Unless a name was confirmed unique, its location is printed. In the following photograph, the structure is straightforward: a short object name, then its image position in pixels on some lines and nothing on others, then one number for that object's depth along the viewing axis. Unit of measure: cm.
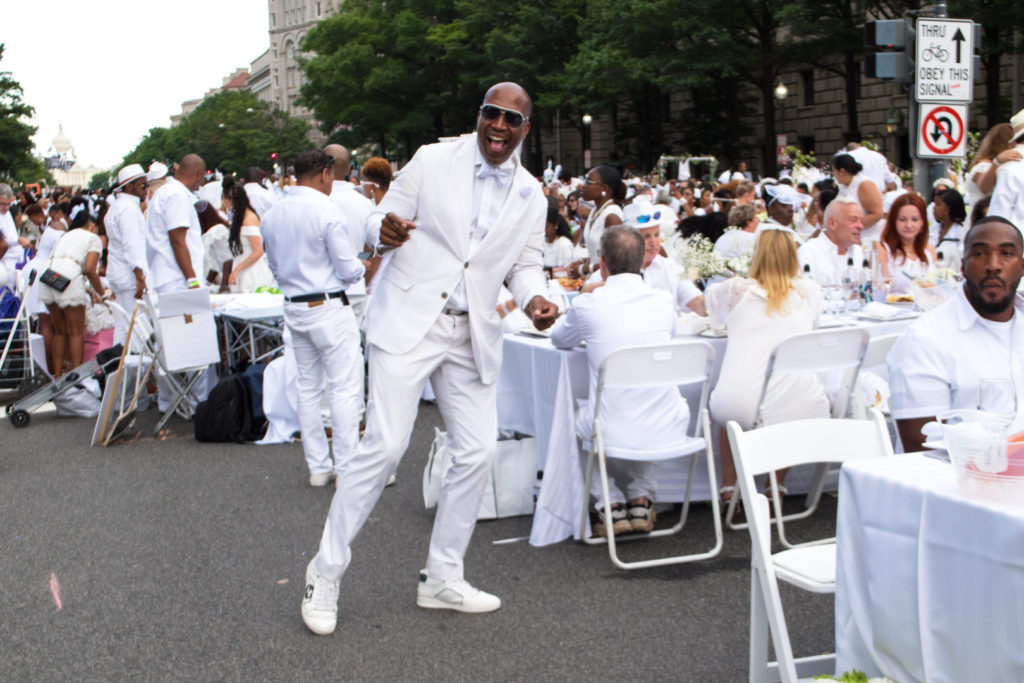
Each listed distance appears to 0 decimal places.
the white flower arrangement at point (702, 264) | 772
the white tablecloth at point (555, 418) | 576
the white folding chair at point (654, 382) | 538
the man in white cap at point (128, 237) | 991
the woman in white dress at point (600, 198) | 932
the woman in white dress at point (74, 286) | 1084
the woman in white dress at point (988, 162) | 902
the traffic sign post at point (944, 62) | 1009
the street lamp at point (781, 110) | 3800
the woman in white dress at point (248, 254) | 1036
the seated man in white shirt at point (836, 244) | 825
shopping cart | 1104
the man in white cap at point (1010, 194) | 835
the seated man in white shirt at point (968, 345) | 387
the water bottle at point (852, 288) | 759
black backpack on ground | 865
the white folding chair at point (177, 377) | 875
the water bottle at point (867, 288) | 775
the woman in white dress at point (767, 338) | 585
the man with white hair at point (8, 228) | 1332
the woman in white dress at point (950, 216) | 1043
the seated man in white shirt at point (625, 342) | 562
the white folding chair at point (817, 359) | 567
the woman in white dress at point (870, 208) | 976
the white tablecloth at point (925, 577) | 258
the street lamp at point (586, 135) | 5135
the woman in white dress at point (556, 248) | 1288
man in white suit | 443
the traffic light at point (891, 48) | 1037
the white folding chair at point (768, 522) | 341
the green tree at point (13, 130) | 6097
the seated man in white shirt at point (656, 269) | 762
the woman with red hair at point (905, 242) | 812
